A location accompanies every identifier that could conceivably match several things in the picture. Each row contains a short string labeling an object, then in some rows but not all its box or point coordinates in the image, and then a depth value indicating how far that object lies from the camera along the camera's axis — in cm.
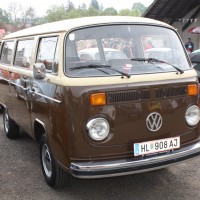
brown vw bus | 363
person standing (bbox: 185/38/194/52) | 2026
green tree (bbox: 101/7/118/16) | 9428
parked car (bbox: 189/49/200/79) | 721
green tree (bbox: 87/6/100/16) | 9349
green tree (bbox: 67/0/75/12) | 12289
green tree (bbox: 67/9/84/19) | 9009
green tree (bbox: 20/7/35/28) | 7264
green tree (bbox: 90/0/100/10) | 14200
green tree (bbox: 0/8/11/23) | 8519
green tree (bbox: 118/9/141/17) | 9678
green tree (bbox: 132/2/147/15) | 15769
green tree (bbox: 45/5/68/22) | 8888
